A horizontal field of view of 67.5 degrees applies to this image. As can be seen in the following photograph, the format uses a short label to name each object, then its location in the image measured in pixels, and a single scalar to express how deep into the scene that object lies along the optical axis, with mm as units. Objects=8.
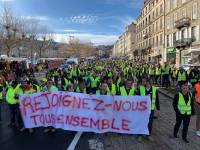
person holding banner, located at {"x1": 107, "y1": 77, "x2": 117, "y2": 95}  4674
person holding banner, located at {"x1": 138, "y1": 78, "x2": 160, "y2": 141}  4328
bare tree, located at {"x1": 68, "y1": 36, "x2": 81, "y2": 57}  57180
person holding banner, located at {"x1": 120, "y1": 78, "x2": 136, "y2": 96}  4448
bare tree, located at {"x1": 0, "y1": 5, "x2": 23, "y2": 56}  23344
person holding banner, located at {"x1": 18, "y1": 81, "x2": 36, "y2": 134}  4734
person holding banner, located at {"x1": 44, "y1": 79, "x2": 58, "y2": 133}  4544
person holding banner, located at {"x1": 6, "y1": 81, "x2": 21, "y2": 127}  4786
